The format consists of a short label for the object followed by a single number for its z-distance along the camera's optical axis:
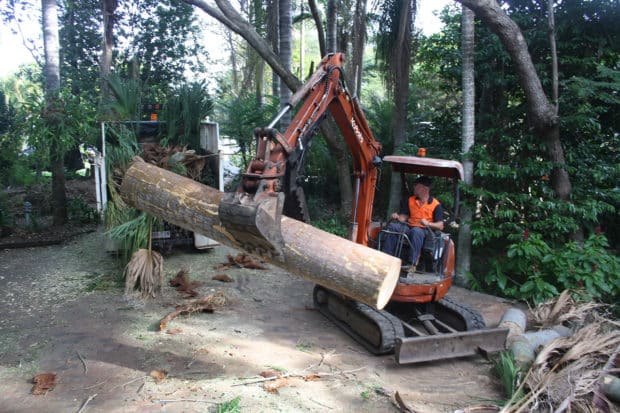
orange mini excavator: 3.62
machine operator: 5.98
